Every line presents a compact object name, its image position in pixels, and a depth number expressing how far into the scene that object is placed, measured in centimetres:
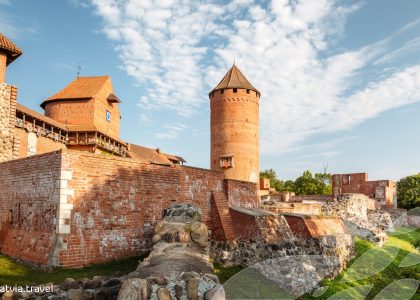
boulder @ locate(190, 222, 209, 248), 835
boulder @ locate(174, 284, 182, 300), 516
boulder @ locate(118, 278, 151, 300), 478
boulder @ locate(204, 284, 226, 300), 509
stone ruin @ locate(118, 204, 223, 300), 501
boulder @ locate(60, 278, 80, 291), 632
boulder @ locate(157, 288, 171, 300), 498
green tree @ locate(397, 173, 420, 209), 4425
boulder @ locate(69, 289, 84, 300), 580
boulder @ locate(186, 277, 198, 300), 518
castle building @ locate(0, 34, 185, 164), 1814
